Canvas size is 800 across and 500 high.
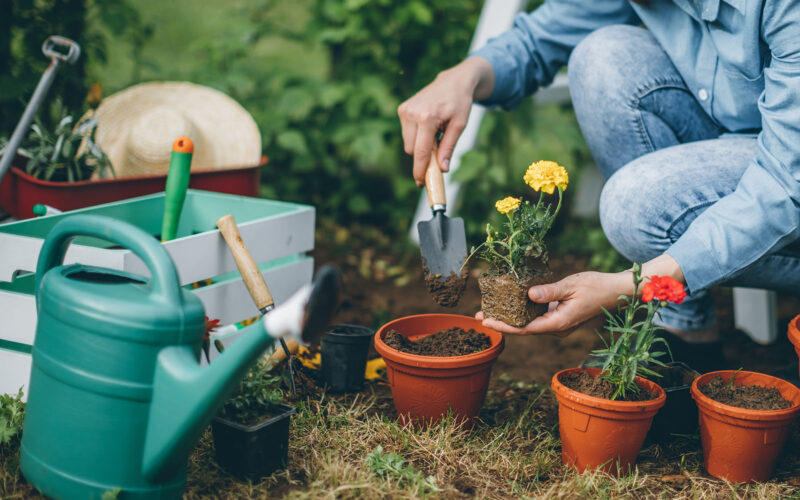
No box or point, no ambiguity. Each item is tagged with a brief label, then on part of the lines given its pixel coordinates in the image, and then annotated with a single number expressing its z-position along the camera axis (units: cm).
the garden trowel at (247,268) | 176
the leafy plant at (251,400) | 146
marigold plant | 160
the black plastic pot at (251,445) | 142
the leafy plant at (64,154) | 220
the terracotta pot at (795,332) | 163
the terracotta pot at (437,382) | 165
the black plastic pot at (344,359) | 188
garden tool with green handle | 186
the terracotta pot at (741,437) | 151
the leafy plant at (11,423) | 149
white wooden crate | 164
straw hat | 235
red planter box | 209
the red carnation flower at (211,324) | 158
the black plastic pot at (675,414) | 172
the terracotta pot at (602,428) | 150
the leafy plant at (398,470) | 146
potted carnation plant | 150
